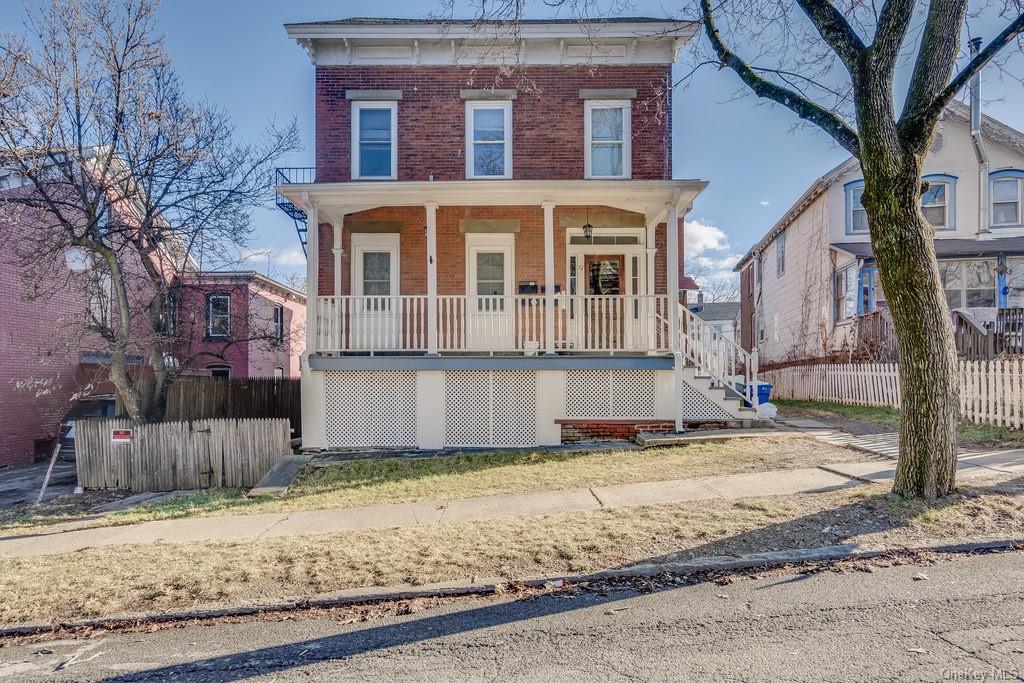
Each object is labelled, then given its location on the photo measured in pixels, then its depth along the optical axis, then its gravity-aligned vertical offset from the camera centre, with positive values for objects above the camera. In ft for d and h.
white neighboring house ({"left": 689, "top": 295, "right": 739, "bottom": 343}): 150.61 +8.06
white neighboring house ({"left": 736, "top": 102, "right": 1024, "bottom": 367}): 55.21 +11.47
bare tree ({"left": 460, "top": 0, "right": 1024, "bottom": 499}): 18.45 +4.64
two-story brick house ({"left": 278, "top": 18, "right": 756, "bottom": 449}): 34.58 +9.08
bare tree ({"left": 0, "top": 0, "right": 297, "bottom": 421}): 33.12 +10.50
